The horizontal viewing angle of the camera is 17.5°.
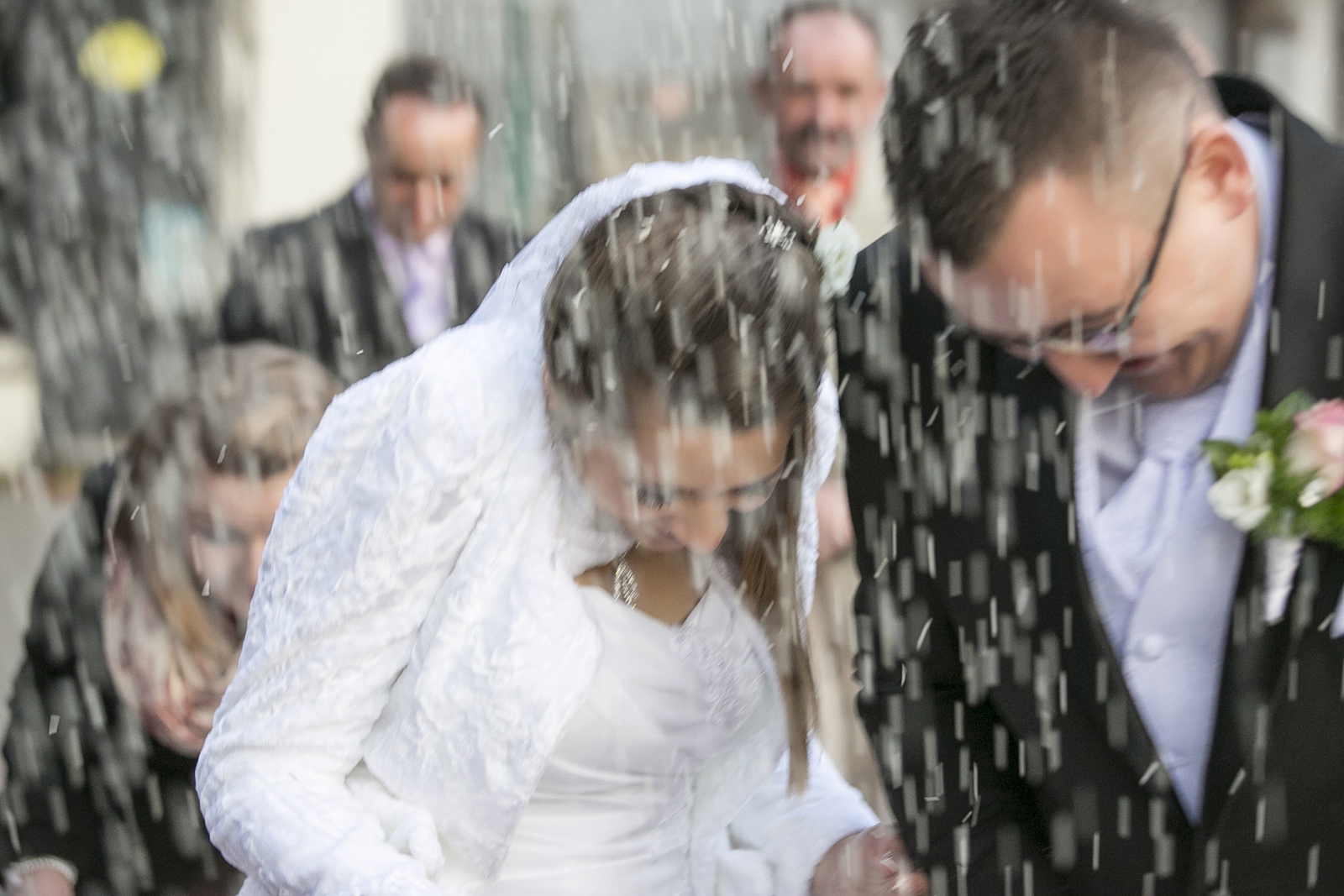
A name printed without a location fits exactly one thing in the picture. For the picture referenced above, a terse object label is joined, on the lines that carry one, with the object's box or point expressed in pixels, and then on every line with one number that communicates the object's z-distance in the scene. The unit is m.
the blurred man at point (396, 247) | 4.06
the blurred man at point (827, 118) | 3.65
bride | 2.76
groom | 2.79
